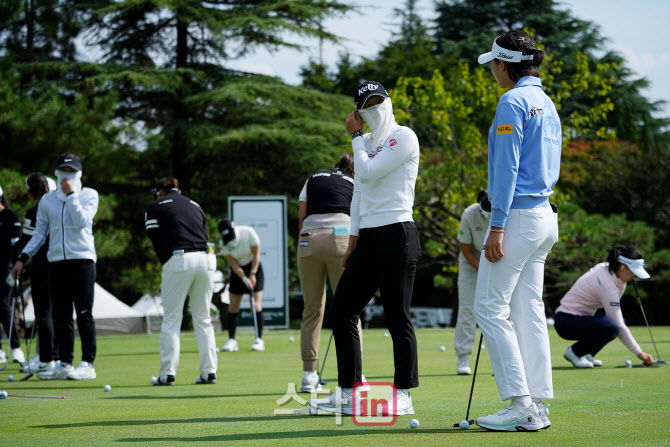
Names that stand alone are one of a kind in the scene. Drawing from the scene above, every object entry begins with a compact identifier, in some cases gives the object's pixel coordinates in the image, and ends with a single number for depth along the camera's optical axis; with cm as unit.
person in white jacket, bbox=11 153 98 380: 1712
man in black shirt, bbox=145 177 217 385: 1620
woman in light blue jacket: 971
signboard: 3550
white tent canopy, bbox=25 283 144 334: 5197
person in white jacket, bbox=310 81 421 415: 1094
